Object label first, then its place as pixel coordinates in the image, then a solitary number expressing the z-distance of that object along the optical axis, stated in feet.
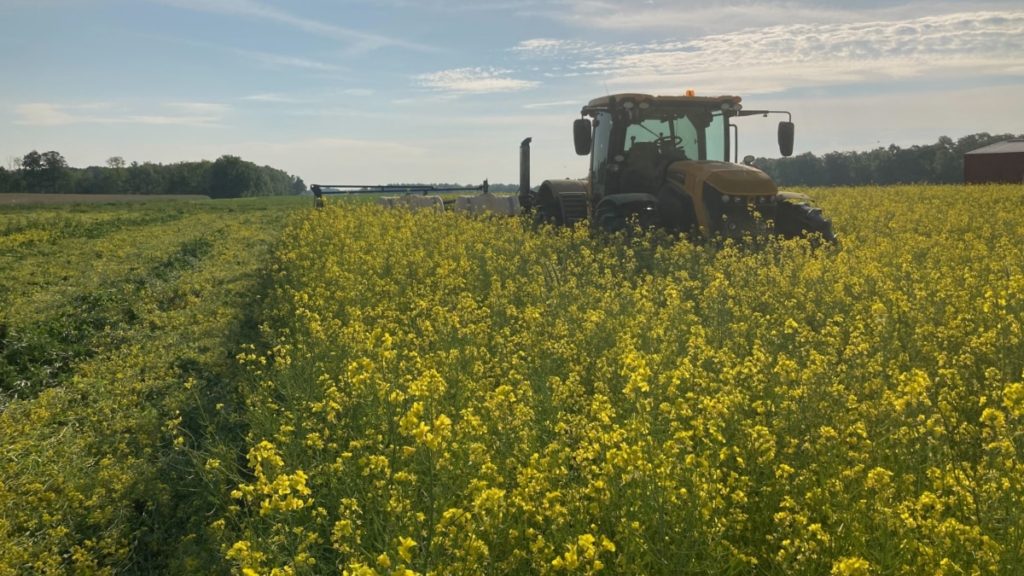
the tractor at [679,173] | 36.29
